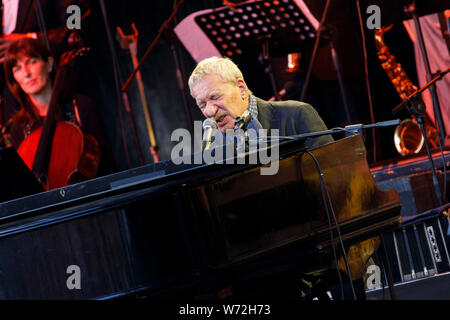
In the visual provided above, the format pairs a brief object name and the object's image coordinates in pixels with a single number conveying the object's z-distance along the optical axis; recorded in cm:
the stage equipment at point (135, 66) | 1120
